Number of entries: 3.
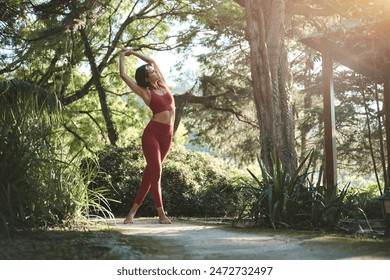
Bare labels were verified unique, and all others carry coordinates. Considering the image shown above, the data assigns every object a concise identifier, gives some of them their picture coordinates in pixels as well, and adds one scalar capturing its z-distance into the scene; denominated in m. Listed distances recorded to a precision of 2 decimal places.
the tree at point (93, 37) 9.91
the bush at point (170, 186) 8.09
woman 4.91
